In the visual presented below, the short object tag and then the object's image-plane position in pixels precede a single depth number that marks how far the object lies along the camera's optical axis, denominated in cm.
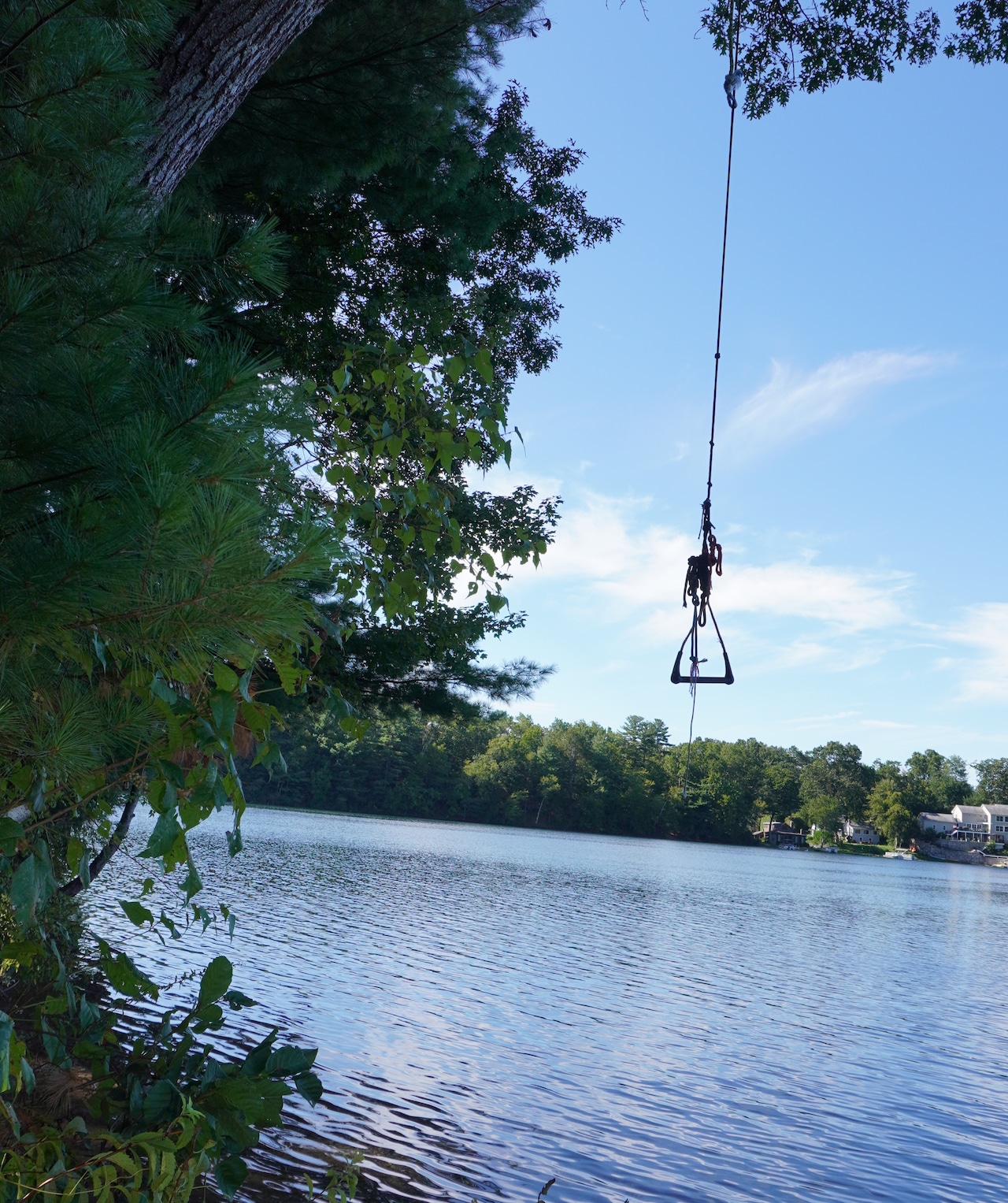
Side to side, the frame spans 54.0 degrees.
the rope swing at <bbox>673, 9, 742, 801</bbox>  498
